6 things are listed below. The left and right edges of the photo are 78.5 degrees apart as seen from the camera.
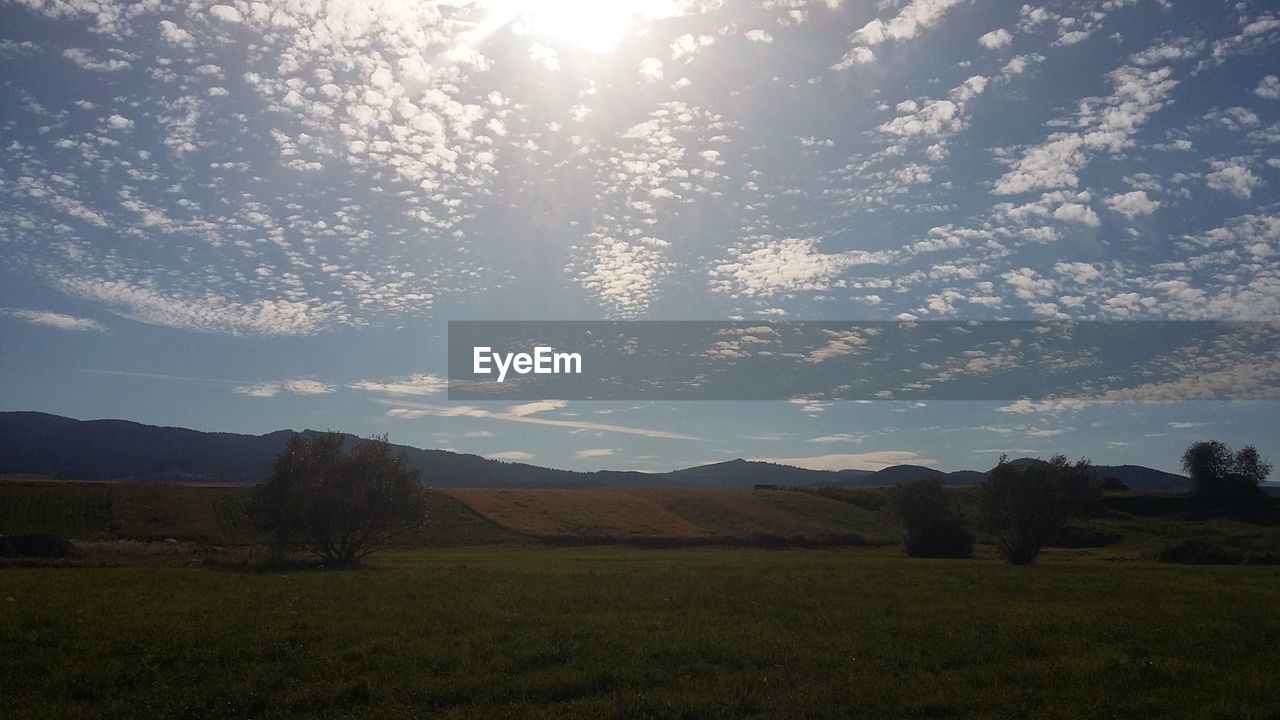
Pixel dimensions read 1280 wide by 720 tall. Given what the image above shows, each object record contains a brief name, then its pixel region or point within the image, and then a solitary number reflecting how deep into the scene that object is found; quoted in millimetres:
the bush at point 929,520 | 79875
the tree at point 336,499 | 55750
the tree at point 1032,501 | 63750
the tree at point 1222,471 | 131500
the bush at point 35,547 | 48509
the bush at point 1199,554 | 70312
